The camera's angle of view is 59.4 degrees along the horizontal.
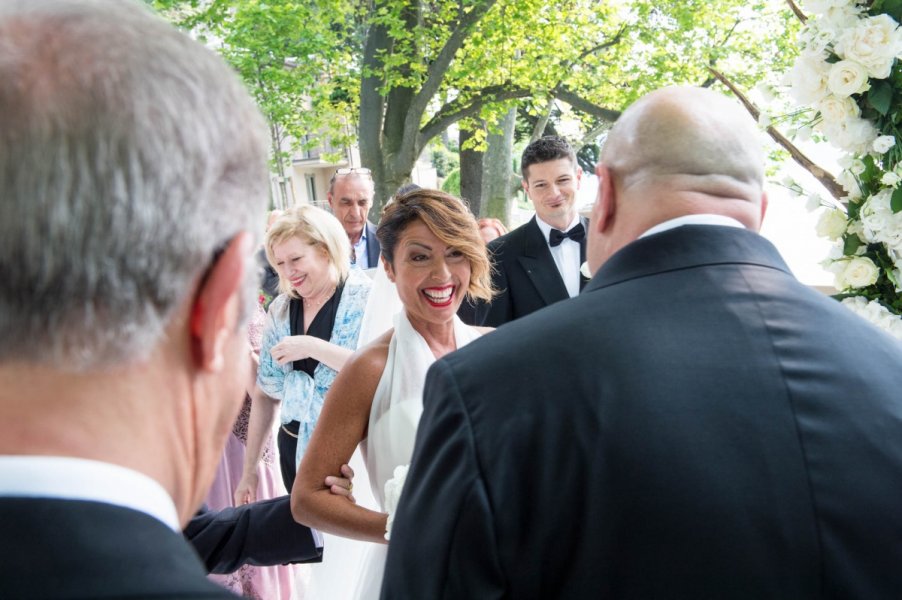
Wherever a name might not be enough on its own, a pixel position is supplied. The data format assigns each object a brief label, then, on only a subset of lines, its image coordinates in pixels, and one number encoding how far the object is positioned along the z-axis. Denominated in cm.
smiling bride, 270
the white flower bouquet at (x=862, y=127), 245
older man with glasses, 618
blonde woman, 403
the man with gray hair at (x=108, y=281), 73
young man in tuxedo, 475
